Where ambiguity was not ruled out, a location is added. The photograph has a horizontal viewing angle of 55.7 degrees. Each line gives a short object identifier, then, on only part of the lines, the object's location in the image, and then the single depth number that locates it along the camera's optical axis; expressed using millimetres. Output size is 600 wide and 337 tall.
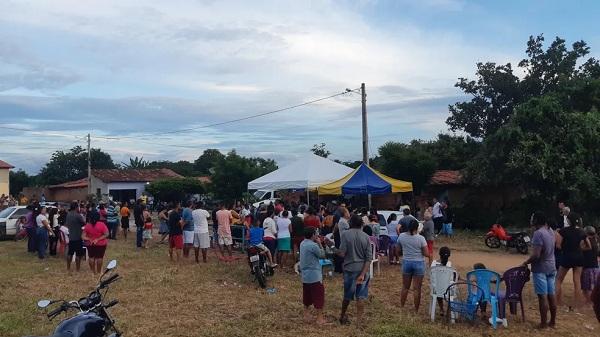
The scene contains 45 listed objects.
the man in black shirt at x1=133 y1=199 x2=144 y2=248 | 17125
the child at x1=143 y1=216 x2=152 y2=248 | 17391
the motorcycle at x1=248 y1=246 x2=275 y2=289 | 10656
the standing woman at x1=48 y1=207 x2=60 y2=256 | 15531
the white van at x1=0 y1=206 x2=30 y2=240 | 19594
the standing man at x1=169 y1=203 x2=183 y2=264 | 13859
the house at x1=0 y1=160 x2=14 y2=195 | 50156
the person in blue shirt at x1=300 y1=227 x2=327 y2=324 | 8078
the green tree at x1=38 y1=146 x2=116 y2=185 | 62281
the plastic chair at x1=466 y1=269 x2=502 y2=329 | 7883
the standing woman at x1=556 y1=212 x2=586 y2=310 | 9008
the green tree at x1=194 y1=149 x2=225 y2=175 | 71312
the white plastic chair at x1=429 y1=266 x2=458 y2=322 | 8156
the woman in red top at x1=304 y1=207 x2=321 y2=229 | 12797
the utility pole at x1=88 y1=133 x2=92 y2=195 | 43625
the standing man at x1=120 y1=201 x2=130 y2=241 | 20000
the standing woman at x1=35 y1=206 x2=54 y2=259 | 14888
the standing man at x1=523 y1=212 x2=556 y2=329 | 7871
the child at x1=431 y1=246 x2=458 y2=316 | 8375
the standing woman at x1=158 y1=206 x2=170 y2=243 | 18172
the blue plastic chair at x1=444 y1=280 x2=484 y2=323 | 7961
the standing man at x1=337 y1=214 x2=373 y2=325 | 7820
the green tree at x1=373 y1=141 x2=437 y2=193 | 25719
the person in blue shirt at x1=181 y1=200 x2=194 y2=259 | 13977
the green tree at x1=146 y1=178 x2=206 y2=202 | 42562
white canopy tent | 19234
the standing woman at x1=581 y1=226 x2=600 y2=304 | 9117
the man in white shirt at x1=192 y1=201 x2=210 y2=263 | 13570
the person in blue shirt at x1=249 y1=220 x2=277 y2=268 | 13062
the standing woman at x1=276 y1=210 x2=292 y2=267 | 12805
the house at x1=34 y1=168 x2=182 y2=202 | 49125
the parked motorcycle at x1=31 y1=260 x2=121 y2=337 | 4270
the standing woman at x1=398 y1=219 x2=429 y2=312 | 8391
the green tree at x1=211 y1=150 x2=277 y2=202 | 37000
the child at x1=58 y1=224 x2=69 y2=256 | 15047
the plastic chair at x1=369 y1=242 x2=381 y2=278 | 11859
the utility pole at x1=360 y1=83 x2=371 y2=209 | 22250
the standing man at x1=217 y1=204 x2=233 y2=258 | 14133
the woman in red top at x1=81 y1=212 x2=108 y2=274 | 11750
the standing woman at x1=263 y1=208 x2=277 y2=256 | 12789
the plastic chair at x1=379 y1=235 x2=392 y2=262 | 13500
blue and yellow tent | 18000
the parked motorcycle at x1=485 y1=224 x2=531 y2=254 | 16178
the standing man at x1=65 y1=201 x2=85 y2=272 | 12330
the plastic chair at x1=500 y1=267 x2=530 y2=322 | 8031
